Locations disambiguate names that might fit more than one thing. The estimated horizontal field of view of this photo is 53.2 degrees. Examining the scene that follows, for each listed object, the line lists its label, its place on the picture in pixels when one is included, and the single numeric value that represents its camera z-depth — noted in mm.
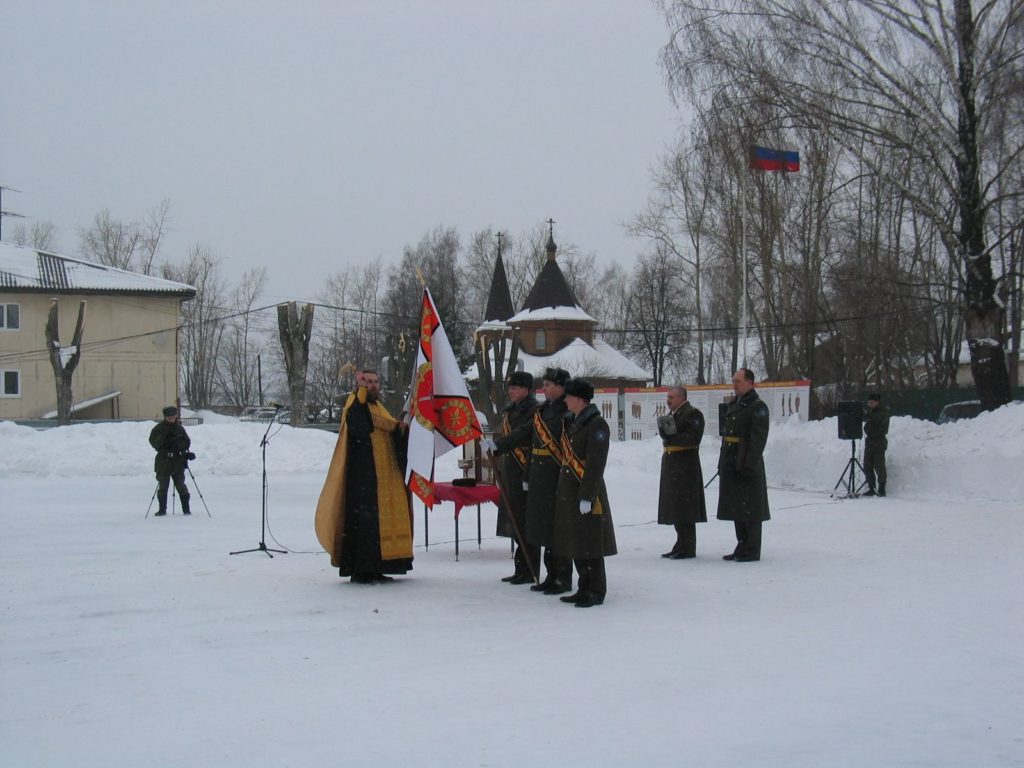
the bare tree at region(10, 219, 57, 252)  65312
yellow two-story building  42938
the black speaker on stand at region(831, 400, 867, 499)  16391
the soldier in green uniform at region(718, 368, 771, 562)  10023
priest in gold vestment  8641
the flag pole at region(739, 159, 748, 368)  29312
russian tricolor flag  24906
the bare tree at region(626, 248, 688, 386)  60000
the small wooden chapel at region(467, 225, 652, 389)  61406
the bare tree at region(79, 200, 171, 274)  64188
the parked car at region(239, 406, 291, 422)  64000
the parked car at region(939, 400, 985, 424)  22469
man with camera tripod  14648
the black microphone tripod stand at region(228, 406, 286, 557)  10401
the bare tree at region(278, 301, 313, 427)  31859
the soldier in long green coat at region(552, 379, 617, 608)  7652
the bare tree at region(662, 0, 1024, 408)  17328
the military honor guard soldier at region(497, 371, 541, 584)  9188
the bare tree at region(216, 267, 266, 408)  79312
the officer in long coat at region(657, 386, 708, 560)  10250
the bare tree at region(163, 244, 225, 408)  68062
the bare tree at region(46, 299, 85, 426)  34906
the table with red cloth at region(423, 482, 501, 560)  10109
